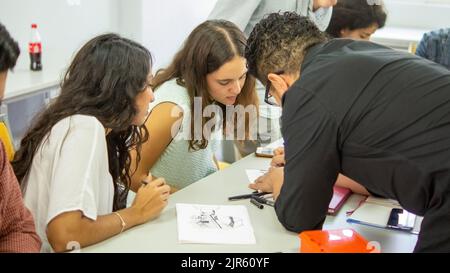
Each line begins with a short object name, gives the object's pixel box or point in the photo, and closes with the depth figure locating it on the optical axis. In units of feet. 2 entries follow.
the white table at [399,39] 11.99
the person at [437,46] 9.93
